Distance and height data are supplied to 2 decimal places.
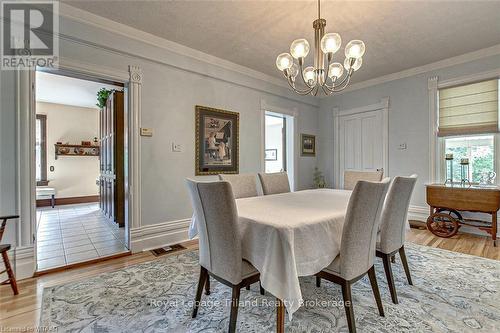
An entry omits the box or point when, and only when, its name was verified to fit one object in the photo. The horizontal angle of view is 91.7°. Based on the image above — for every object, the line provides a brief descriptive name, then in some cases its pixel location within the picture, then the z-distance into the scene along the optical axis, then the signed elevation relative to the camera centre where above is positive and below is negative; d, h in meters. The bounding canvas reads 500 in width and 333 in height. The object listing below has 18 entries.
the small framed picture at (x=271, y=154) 7.93 +0.32
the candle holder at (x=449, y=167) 3.71 -0.06
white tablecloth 1.31 -0.47
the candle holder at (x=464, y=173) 3.63 -0.14
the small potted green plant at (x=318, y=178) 5.34 -0.31
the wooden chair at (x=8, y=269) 1.94 -0.86
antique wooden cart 3.12 -0.57
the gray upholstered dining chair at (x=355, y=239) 1.45 -0.46
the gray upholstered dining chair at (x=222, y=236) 1.42 -0.45
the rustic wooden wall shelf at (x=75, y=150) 6.22 +0.39
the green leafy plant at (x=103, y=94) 4.58 +1.34
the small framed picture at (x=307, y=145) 5.13 +0.42
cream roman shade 3.45 +0.82
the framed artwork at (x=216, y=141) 3.53 +0.36
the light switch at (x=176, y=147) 3.27 +0.24
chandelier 1.94 +0.94
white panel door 4.58 +0.44
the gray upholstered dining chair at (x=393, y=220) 1.84 -0.44
